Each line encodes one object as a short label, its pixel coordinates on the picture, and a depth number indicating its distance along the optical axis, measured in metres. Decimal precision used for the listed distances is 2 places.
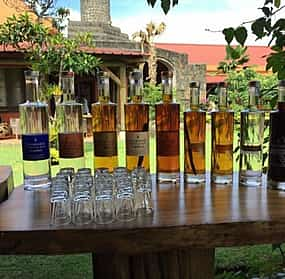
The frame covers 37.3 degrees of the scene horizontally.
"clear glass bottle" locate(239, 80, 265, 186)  0.86
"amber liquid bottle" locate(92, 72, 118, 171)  0.86
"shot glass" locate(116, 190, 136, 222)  0.64
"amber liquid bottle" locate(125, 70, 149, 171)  0.86
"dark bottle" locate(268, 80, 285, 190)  0.80
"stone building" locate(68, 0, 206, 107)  7.98
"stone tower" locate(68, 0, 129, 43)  8.98
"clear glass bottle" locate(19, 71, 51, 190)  0.83
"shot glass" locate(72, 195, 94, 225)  0.63
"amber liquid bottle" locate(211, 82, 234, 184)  0.87
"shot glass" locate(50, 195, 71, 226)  0.63
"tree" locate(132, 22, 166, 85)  8.30
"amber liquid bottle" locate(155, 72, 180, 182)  0.87
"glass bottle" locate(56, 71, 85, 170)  0.86
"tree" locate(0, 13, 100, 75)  5.55
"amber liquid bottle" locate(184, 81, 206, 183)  0.87
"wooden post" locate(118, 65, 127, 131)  7.73
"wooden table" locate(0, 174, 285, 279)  0.60
